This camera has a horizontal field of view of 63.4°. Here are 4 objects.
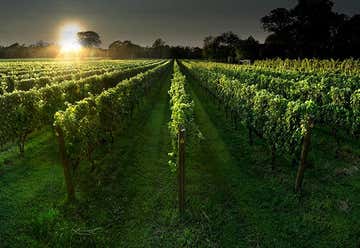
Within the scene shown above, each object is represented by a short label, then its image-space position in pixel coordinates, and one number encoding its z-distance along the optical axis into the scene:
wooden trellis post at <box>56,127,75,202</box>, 7.80
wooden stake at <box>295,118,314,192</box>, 7.91
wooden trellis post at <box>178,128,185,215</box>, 7.30
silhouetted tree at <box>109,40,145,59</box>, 153.50
